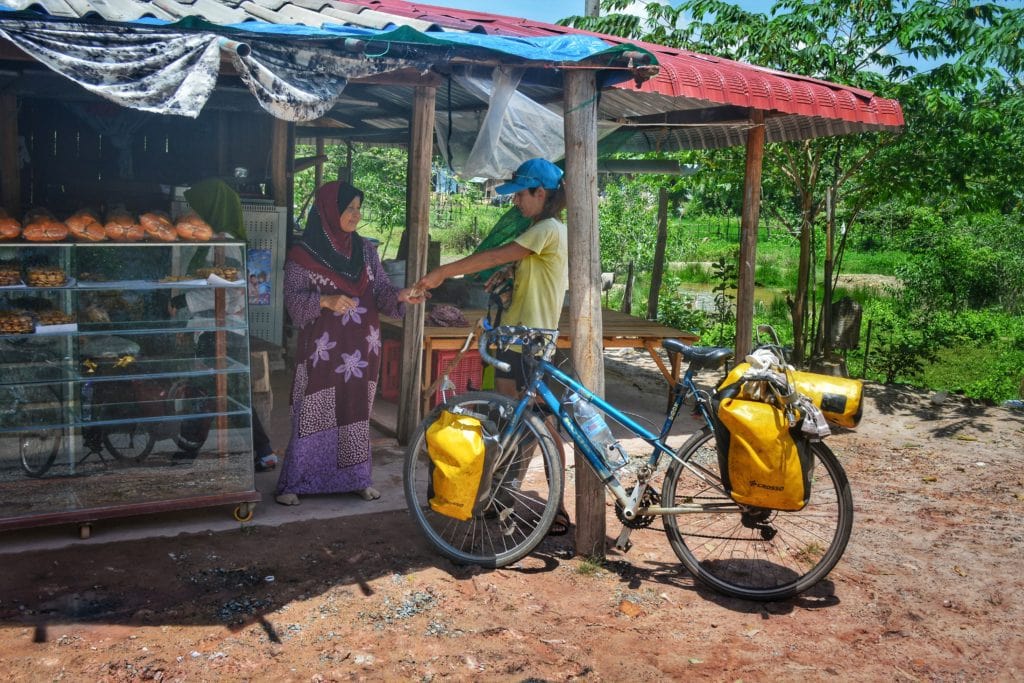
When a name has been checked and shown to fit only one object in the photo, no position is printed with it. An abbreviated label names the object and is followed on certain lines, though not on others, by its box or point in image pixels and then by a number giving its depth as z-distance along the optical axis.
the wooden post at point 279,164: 9.34
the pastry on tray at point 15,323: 4.63
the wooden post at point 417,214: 6.16
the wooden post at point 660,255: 11.62
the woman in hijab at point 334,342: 5.24
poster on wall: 9.09
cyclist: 4.96
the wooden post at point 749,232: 7.67
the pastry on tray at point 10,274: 4.54
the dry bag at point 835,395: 4.23
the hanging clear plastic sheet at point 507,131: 4.98
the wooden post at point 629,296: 13.67
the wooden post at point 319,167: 12.33
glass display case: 4.74
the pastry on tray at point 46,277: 4.62
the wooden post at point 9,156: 5.58
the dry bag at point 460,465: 4.55
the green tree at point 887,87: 9.26
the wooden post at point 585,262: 4.73
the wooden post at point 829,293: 10.20
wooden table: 7.30
